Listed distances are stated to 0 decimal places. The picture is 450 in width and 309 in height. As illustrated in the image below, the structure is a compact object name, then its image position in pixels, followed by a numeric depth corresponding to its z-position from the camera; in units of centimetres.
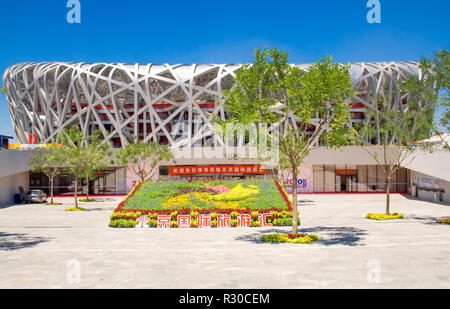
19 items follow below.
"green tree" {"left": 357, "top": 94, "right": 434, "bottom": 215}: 2459
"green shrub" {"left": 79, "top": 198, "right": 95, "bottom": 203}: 4418
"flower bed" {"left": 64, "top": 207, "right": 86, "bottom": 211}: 3453
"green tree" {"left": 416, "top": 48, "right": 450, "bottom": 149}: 2225
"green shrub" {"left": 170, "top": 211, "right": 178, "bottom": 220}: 2391
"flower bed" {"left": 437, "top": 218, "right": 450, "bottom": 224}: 2329
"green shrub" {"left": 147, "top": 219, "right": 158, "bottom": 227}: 2368
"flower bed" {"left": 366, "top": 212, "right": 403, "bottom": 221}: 2585
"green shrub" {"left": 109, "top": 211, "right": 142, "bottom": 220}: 2402
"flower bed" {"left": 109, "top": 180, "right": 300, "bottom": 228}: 2355
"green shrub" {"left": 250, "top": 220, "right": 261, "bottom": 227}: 2331
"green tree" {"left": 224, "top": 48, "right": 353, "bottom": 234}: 1720
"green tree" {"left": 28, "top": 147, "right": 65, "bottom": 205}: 3919
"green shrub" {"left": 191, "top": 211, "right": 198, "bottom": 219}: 2392
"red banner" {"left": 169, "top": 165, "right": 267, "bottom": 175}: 5072
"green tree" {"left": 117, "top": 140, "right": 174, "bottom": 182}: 4225
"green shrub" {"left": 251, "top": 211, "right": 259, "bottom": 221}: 2345
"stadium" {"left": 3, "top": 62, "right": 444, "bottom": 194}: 5119
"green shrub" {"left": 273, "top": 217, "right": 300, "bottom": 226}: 2308
